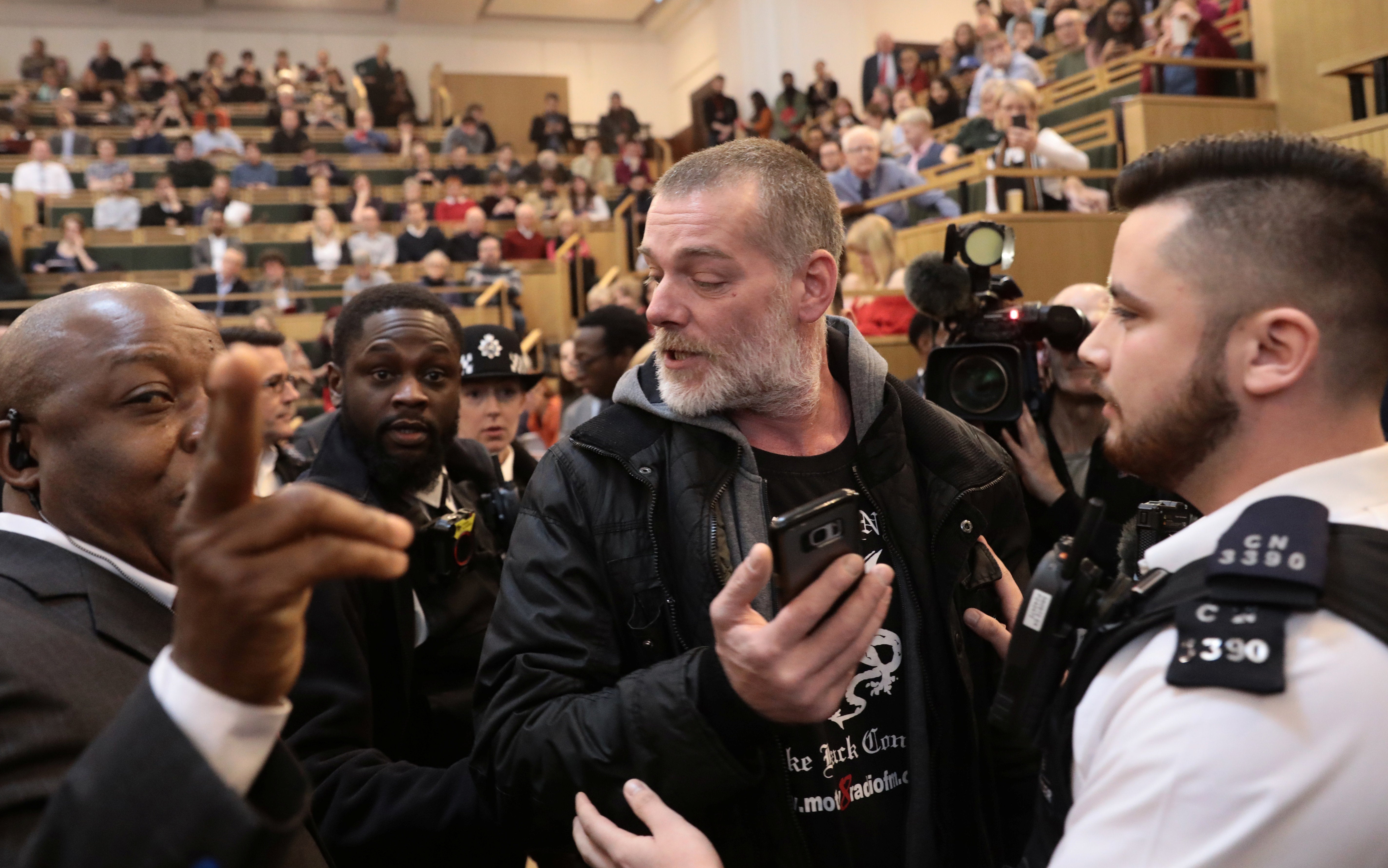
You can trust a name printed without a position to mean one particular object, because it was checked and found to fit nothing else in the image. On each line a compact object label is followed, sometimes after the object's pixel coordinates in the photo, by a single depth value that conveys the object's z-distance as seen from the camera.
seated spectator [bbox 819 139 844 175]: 8.55
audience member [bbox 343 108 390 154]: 14.27
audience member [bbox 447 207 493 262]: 11.15
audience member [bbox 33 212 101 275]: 10.41
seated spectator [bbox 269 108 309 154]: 13.73
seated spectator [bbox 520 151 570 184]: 14.03
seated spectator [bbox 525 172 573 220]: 12.85
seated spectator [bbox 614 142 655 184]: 14.57
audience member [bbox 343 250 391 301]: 10.16
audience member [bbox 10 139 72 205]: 12.02
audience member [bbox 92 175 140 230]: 11.62
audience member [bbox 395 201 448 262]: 11.20
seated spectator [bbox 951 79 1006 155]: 7.27
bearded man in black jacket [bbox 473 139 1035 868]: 1.27
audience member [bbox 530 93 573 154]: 15.35
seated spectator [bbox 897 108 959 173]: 8.41
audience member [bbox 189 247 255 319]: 9.62
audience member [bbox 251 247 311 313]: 9.66
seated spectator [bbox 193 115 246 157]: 13.55
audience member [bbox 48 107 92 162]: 13.02
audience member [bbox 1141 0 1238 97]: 7.34
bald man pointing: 0.81
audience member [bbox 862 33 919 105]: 12.67
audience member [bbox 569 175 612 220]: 13.02
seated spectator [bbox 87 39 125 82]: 14.83
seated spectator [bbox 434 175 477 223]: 12.41
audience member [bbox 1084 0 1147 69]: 8.27
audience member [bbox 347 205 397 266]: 11.19
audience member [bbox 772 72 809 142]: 13.04
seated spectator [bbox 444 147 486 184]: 13.80
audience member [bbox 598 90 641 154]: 15.60
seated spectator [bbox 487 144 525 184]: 13.95
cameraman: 2.43
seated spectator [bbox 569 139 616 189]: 14.61
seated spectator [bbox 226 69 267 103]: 14.98
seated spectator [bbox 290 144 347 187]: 12.65
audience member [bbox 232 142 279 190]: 12.73
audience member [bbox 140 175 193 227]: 11.61
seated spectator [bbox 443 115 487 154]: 14.76
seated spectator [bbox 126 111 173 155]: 13.34
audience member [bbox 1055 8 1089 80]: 8.88
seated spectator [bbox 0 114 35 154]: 12.67
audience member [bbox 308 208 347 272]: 11.15
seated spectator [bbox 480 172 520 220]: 12.59
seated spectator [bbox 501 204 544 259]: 11.39
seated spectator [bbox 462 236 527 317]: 10.19
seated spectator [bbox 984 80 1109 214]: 6.44
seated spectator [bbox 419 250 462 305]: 10.28
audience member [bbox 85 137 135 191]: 12.38
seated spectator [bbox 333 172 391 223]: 12.01
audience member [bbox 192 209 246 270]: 10.79
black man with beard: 1.68
